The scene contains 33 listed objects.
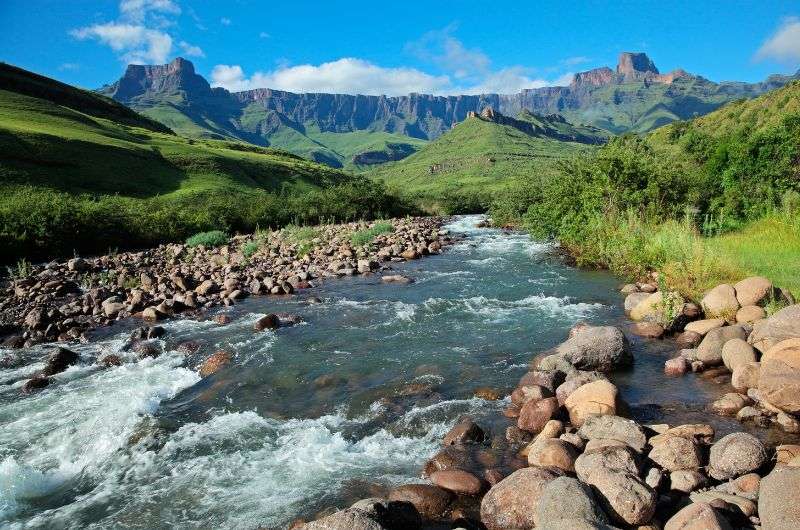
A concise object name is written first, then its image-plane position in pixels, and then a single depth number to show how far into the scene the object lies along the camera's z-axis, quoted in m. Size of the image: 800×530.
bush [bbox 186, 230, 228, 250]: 35.78
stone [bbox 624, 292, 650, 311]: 15.50
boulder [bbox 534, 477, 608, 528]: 5.73
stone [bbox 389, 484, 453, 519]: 7.01
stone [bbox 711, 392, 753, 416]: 8.94
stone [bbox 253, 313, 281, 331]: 16.44
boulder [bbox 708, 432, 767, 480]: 6.80
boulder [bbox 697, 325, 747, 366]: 11.06
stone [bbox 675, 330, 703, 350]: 12.38
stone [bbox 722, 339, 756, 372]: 10.20
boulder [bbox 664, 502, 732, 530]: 5.30
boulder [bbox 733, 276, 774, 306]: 12.51
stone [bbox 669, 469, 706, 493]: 6.61
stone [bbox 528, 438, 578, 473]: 7.37
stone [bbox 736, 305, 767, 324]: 12.02
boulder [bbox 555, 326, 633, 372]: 11.42
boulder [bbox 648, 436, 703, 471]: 7.05
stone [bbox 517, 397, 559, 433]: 8.91
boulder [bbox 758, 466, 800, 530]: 5.25
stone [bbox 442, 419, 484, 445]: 8.84
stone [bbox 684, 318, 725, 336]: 12.47
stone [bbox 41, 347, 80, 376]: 13.32
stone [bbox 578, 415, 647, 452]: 7.71
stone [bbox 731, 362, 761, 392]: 9.55
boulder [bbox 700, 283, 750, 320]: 12.91
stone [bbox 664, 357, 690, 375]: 11.05
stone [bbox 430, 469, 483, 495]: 7.35
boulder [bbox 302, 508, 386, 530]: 6.04
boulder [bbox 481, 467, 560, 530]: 6.46
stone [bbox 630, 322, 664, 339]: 13.38
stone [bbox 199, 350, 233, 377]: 13.15
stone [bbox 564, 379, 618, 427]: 8.82
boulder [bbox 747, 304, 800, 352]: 10.03
